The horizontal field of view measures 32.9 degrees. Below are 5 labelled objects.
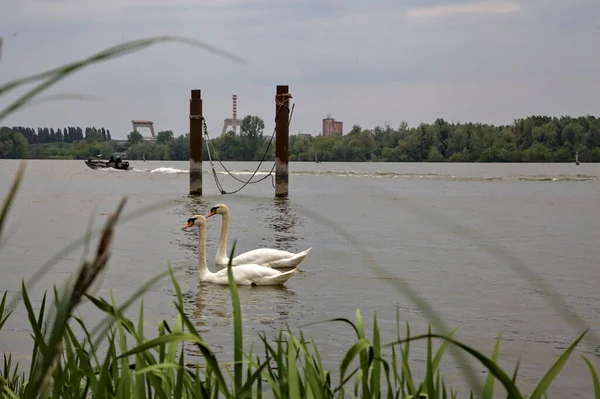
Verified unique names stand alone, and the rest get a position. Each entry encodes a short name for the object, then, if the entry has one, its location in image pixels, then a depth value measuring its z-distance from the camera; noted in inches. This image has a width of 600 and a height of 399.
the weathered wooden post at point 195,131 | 1266.0
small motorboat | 3031.5
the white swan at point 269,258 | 510.9
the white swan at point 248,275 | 470.3
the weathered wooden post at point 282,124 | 1131.9
